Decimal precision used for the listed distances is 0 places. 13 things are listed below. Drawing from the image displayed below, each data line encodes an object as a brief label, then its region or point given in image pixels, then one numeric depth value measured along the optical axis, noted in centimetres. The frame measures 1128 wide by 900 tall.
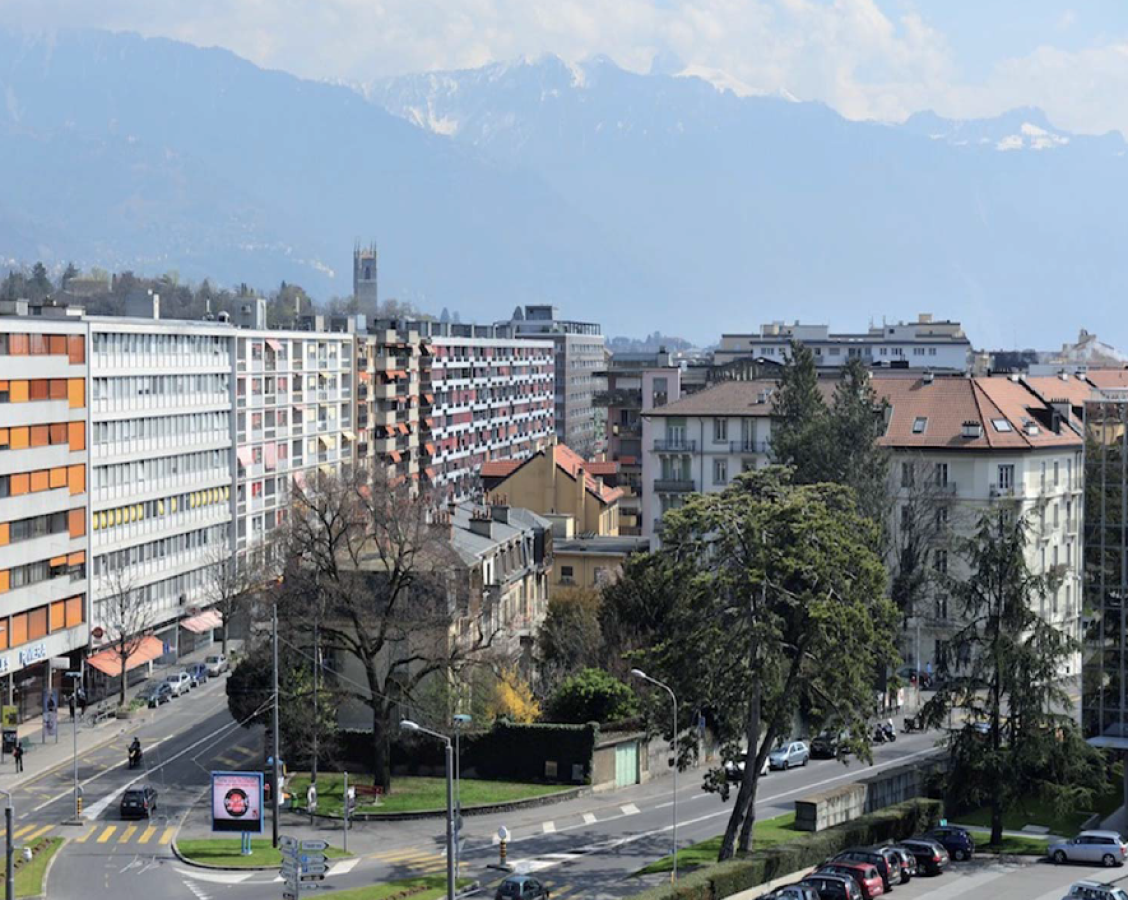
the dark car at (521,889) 5238
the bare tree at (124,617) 9225
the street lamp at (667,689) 5584
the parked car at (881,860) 5631
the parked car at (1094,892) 5119
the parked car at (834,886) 5250
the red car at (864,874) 5450
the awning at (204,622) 10841
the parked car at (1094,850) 6119
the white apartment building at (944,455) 10012
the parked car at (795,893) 5041
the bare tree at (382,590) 6925
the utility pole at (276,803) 6134
